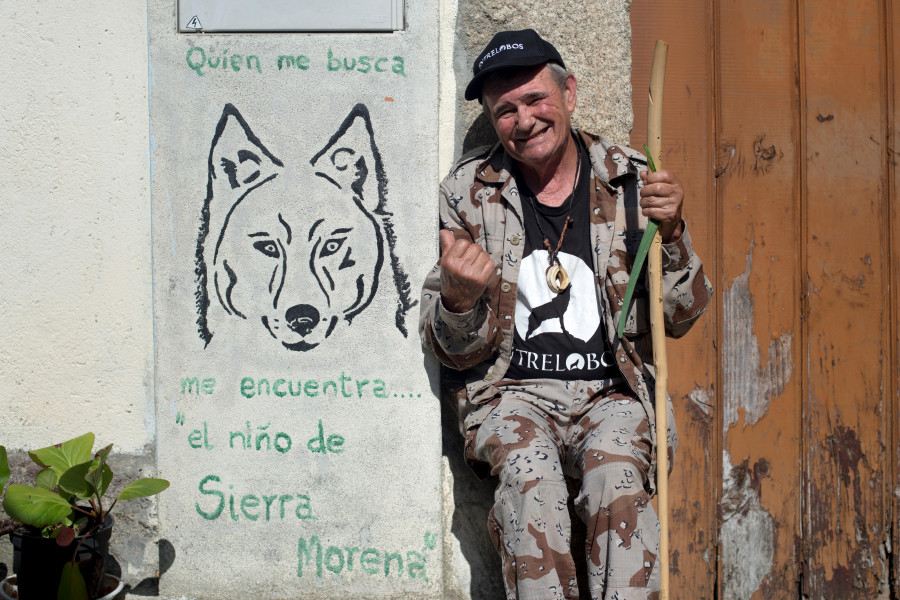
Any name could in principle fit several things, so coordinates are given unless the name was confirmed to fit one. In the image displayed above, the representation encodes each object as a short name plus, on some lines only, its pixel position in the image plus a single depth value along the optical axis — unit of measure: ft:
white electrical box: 8.31
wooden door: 9.36
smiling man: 7.39
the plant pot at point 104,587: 7.82
